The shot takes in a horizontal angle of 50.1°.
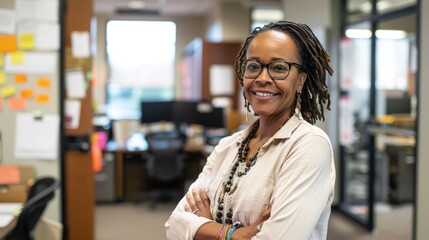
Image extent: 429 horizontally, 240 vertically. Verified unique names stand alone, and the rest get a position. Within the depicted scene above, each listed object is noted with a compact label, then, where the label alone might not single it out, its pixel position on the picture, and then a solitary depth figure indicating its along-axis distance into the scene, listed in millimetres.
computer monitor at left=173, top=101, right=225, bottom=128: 5664
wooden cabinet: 6863
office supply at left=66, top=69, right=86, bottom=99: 3365
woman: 1119
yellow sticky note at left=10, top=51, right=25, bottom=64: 3244
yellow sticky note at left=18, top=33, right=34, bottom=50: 3248
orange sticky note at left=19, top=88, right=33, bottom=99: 3283
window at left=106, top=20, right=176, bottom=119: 9219
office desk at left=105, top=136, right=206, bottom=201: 5578
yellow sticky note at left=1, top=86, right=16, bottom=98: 3260
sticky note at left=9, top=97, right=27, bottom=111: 3273
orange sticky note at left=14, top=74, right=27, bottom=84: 3264
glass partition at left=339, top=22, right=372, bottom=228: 4746
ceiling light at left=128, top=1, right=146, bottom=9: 7930
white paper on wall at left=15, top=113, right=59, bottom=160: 3281
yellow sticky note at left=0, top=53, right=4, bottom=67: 3234
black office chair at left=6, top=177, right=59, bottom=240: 2148
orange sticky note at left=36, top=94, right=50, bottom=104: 3312
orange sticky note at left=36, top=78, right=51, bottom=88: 3305
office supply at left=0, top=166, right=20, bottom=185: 3061
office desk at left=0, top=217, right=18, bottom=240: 2117
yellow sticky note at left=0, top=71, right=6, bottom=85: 3244
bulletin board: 3238
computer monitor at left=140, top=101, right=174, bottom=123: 5883
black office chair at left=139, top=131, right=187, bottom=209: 5395
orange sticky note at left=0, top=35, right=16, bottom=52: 3226
